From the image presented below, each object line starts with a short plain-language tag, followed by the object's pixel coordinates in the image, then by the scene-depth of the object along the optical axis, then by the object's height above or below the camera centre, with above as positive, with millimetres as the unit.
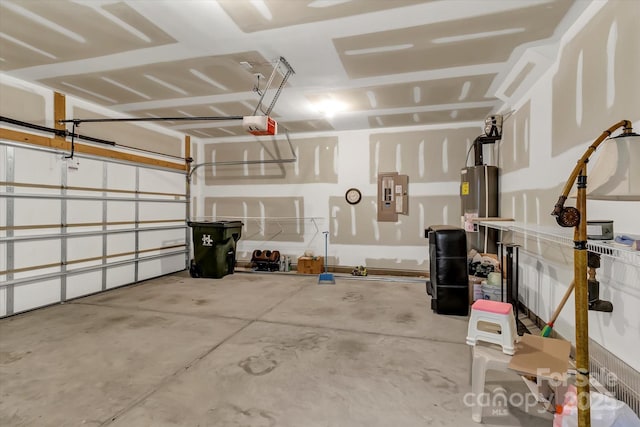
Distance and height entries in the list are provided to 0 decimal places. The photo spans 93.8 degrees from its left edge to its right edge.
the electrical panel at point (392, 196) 5832 +358
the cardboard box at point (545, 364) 1690 -875
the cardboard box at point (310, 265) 6012 -1028
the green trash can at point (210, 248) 5570 -640
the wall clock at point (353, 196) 6055 +367
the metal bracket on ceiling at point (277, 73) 3268 +1647
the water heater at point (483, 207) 4512 +112
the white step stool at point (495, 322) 1887 -717
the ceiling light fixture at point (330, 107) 4498 +1687
